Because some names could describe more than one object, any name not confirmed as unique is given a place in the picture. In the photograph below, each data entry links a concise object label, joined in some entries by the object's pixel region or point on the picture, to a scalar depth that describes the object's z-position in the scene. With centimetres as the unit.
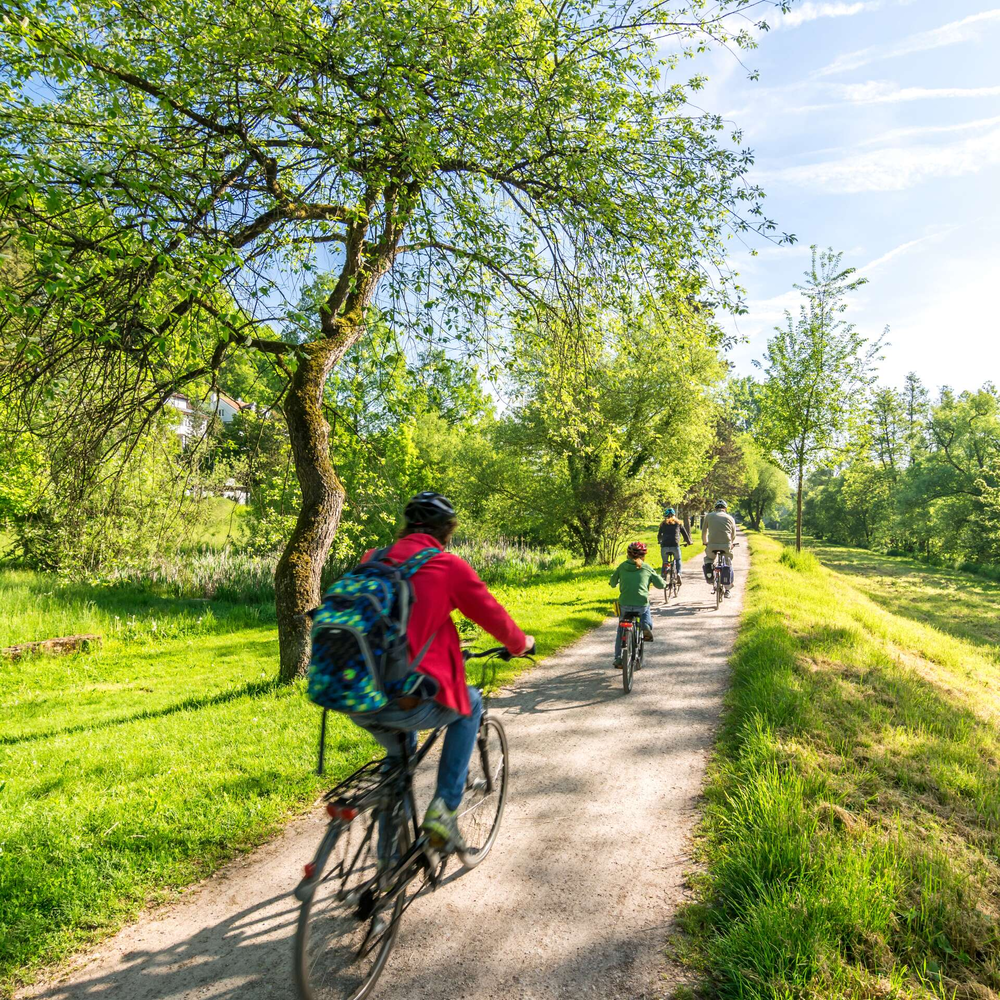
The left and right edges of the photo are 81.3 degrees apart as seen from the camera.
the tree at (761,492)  6019
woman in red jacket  269
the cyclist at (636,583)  761
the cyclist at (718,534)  1335
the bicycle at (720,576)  1305
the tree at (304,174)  476
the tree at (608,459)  2075
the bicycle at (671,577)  1420
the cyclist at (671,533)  1405
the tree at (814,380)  2127
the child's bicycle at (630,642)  697
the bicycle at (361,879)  249
